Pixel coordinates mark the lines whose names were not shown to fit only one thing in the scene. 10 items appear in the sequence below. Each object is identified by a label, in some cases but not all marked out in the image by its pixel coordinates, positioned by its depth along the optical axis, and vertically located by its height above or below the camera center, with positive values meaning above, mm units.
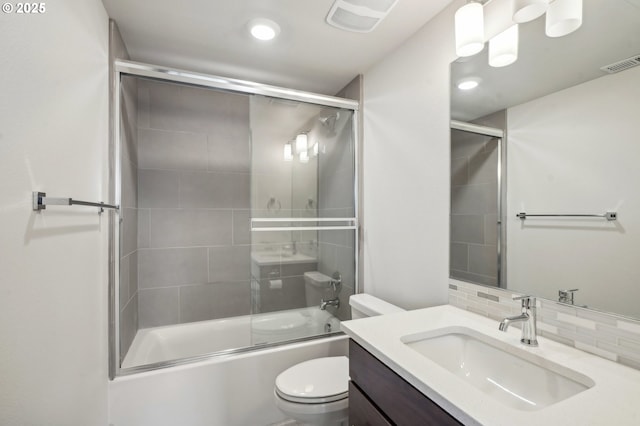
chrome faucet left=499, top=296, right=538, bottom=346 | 979 -372
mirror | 883 +199
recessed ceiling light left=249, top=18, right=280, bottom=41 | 1601 +1091
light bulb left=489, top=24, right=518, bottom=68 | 1183 +721
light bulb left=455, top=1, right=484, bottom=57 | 1176 +797
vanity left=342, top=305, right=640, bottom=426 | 646 -469
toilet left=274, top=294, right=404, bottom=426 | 1329 -879
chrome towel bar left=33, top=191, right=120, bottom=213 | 833 +38
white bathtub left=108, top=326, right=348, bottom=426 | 1520 -1038
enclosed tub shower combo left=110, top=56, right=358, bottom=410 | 1856 -35
